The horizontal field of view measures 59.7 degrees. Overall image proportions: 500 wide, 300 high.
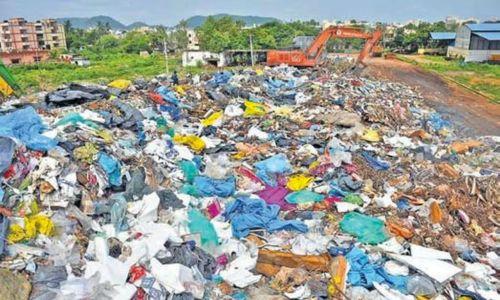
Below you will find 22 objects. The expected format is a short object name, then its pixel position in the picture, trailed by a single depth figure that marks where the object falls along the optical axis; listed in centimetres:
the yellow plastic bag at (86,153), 629
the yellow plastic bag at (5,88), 1101
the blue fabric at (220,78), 1397
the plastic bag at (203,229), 542
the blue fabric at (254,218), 578
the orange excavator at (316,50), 1845
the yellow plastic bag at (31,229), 468
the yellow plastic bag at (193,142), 842
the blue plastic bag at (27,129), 618
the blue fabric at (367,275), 480
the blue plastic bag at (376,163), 808
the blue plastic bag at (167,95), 1101
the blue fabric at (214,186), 671
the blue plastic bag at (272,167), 756
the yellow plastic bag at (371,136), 962
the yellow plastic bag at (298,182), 720
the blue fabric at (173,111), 1031
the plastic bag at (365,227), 559
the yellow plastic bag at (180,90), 1210
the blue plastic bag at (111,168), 624
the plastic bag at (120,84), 1151
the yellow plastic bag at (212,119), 1030
